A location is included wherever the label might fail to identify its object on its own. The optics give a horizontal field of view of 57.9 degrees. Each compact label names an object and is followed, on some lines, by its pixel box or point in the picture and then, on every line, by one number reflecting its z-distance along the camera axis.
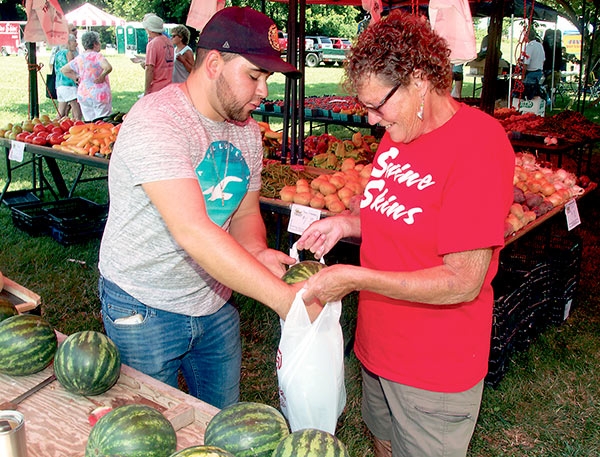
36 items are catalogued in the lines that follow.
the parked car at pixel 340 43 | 33.88
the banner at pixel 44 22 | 6.82
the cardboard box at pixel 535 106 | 13.13
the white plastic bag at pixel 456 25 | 3.65
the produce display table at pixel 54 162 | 6.14
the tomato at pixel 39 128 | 7.28
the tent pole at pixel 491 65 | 5.00
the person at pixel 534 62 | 14.90
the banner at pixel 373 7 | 5.05
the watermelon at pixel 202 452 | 1.22
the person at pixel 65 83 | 11.05
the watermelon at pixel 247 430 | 1.42
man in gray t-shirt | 1.81
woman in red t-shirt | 1.85
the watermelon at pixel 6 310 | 2.25
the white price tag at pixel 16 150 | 6.72
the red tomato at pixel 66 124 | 7.38
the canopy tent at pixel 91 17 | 31.78
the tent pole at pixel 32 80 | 7.71
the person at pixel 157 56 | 9.97
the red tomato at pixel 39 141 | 6.89
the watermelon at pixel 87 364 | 1.85
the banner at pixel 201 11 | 4.70
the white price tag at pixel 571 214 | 4.67
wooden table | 1.70
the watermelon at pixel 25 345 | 1.96
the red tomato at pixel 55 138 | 6.81
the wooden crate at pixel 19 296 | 2.53
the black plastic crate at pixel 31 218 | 7.00
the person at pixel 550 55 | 18.33
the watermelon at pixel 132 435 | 1.40
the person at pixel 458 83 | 15.60
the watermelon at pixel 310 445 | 1.28
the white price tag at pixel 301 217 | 4.03
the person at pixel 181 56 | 10.85
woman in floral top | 9.73
